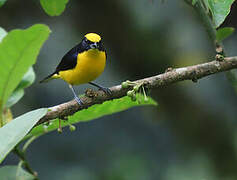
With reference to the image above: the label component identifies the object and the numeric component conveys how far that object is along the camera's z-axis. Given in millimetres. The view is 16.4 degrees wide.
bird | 6398
